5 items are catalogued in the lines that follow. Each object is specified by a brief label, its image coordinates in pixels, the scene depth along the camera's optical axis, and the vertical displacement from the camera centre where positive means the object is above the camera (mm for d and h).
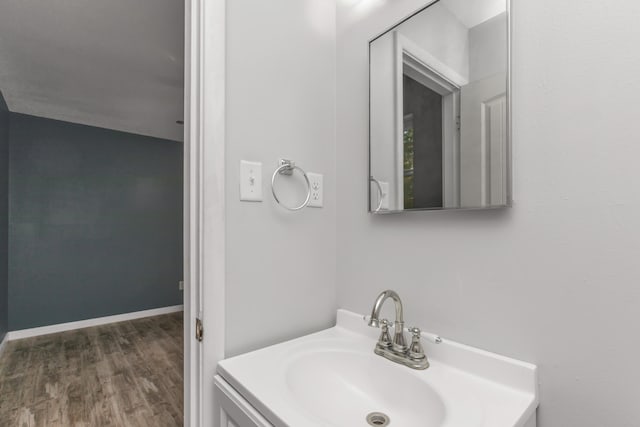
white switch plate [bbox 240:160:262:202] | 959 +103
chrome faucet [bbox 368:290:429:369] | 834 -356
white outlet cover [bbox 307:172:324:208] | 1137 +91
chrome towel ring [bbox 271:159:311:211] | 1014 +141
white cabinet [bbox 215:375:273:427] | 704 -451
